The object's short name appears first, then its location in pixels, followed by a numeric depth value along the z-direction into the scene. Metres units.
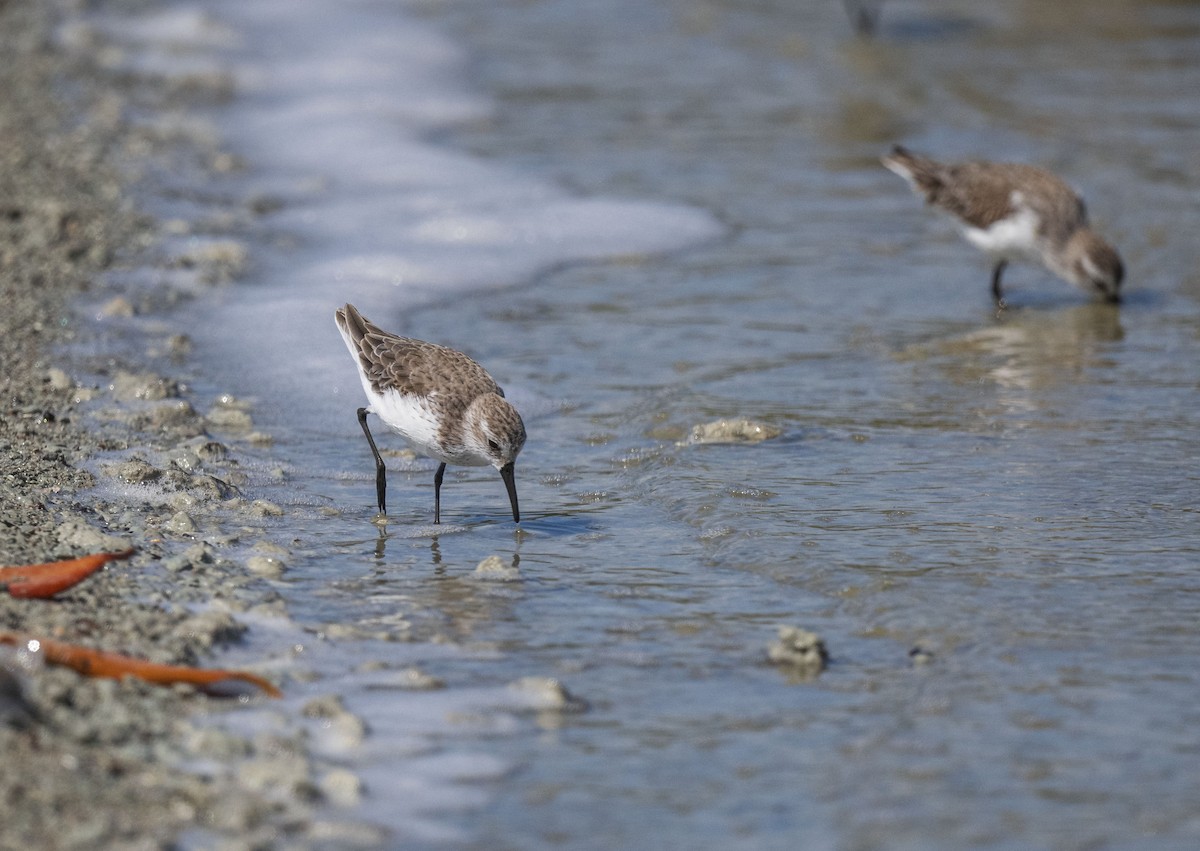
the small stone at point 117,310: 16.61
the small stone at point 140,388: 14.33
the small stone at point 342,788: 7.94
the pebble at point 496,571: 11.11
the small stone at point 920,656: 9.59
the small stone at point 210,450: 13.16
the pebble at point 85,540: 10.47
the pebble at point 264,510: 12.08
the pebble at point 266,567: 10.83
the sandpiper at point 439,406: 11.60
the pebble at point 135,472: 12.32
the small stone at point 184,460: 12.83
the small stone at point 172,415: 13.85
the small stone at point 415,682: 9.17
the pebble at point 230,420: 14.14
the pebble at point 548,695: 9.03
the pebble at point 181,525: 11.44
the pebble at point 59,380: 14.33
